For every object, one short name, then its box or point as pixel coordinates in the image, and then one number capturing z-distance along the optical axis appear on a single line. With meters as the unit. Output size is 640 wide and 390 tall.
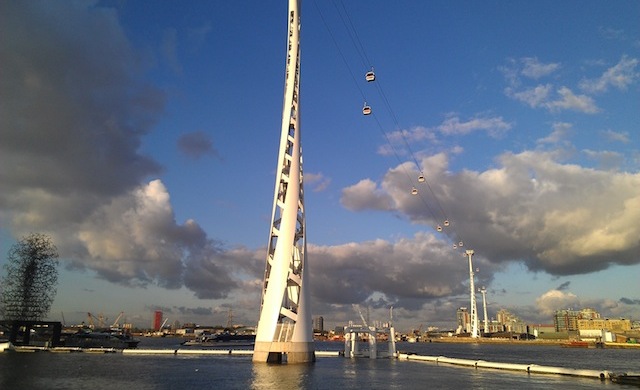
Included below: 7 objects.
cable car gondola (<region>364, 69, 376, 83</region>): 46.62
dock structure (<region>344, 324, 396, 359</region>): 84.62
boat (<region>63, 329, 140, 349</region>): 138.00
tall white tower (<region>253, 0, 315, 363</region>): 62.31
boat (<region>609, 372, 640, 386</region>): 49.91
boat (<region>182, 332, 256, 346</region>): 187.93
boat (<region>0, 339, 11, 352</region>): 104.62
